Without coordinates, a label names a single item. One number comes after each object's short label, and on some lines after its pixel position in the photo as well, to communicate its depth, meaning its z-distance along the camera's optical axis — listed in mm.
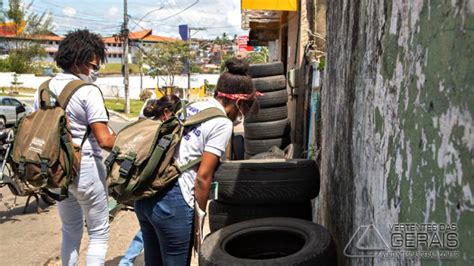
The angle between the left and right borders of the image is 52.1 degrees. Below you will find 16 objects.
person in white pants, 3152
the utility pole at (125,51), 29969
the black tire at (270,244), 2469
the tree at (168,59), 55344
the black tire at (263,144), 8609
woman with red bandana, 2686
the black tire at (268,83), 8516
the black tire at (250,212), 3328
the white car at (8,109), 19608
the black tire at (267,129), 8625
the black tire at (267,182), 3256
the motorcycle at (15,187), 6255
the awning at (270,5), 8891
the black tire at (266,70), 8492
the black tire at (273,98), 8469
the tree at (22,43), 55344
